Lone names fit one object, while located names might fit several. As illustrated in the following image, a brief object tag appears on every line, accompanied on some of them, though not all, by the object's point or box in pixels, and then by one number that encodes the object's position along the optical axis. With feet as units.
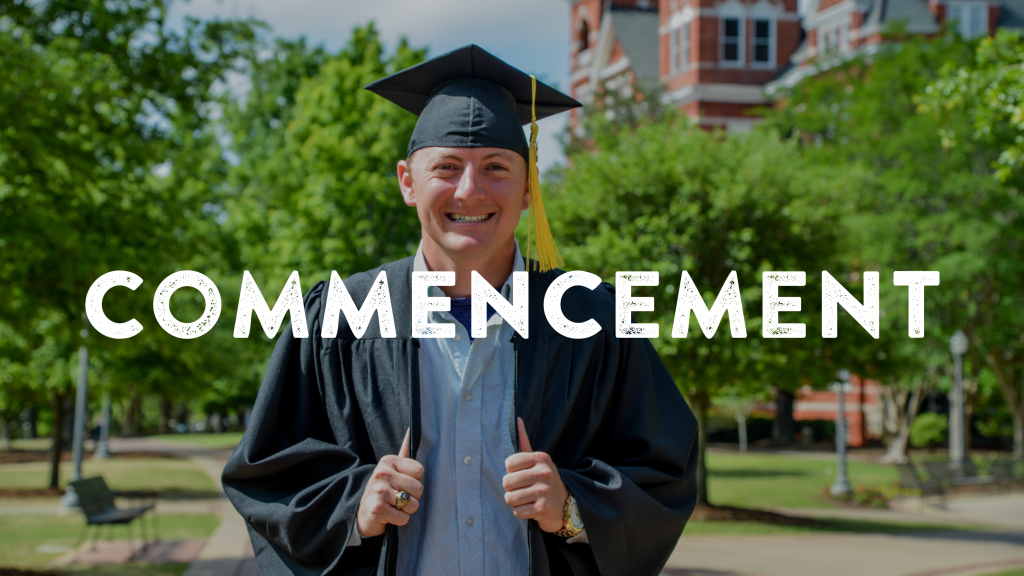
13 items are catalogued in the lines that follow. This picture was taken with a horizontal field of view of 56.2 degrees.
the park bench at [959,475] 64.23
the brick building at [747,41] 115.44
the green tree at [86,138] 26.50
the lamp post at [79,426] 50.90
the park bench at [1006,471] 68.90
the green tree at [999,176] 25.20
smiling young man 7.20
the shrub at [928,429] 110.22
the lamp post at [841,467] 62.75
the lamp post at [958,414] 67.31
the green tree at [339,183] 64.64
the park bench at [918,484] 59.31
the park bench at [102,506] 35.94
